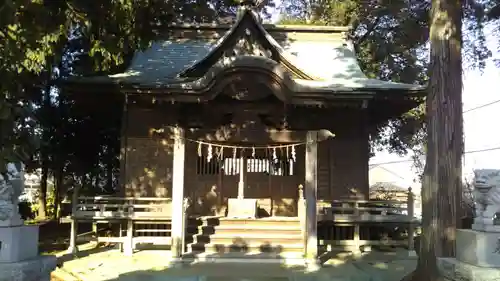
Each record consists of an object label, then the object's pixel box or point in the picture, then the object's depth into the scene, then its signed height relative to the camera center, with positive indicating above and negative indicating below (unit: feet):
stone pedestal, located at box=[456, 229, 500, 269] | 19.89 -2.84
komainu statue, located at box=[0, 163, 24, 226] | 16.74 -0.73
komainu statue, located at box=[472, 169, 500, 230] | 20.16 -0.49
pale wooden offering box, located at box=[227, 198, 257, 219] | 39.63 -2.26
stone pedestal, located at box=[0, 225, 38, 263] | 16.60 -2.37
